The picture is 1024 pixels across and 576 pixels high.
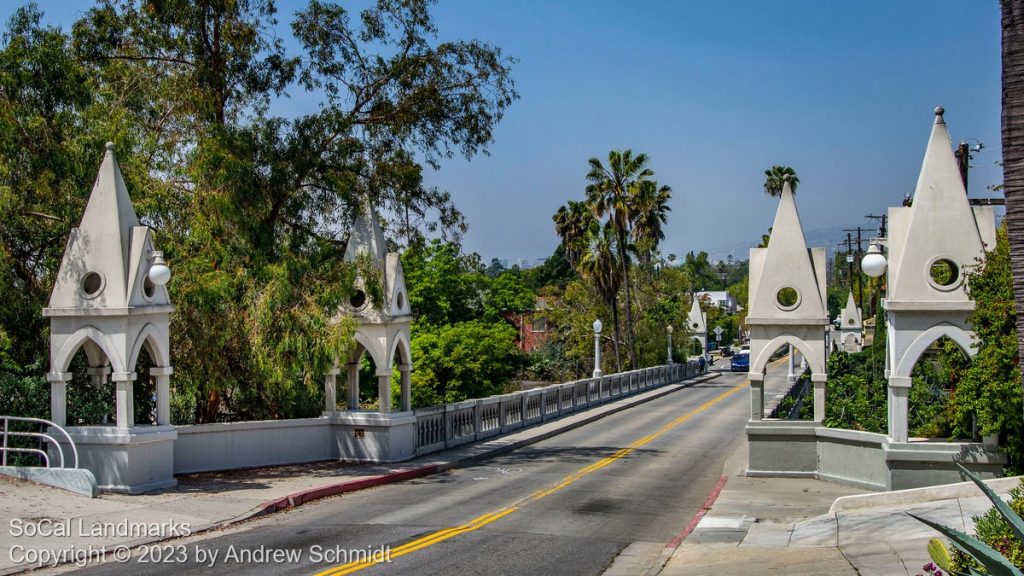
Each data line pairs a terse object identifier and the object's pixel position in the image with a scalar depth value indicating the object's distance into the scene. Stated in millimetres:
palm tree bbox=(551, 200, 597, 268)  62812
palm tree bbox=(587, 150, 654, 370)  55281
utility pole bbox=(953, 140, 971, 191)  33156
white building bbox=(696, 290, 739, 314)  175725
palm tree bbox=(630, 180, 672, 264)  56406
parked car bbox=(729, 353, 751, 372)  74106
